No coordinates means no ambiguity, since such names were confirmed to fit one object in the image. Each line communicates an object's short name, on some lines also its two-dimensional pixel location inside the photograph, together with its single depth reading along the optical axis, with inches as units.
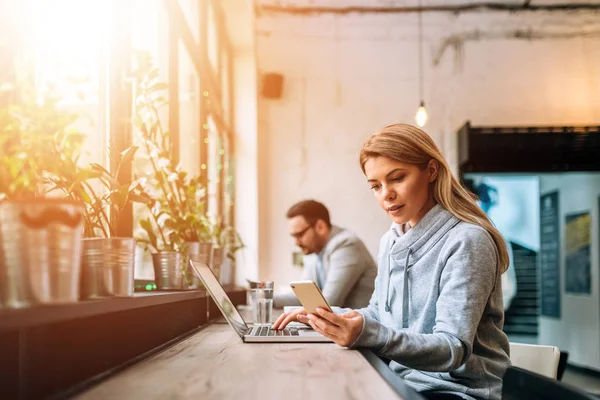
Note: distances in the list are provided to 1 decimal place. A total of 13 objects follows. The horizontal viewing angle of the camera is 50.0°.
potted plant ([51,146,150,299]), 49.8
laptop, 72.4
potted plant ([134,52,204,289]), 86.4
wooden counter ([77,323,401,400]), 42.9
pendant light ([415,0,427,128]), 243.9
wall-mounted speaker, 241.1
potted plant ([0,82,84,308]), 35.6
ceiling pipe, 242.5
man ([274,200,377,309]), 144.9
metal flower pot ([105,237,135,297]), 51.1
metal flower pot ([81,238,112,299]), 49.7
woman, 62.3
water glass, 97.3
